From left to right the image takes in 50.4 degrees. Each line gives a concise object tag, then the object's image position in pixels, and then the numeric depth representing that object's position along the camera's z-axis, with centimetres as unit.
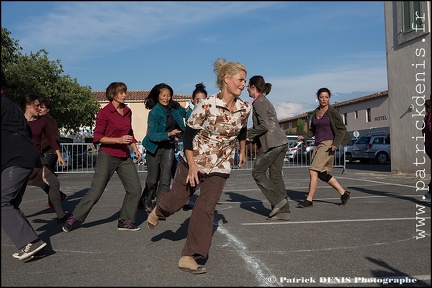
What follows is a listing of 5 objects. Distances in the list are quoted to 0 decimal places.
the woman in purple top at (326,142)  771
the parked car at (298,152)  2027
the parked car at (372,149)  2803
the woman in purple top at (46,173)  640
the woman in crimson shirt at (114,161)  580
